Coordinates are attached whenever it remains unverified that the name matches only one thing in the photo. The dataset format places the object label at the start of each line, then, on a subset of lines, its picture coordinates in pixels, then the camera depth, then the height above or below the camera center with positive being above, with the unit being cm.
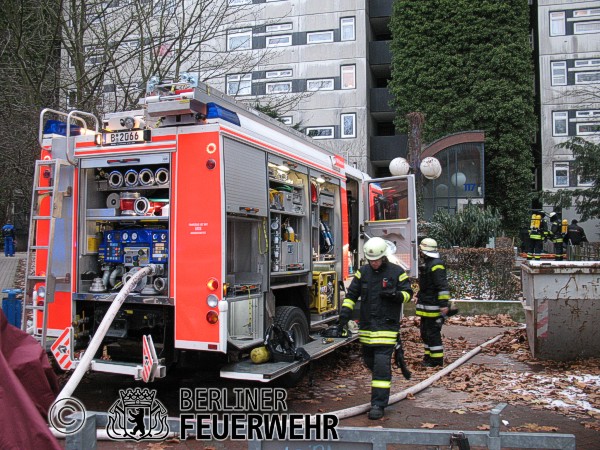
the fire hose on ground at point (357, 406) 455 -154
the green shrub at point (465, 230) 1488 +44
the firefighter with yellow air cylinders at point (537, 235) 1820 +36
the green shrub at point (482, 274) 1241 -59
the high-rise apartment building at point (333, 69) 3119 +989
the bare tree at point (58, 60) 1049 +384
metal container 732 -79
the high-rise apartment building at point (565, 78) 2961 +877
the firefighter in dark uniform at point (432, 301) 757 -72
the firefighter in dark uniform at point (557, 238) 1819 +26
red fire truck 526 +14
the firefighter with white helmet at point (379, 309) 562 -62
